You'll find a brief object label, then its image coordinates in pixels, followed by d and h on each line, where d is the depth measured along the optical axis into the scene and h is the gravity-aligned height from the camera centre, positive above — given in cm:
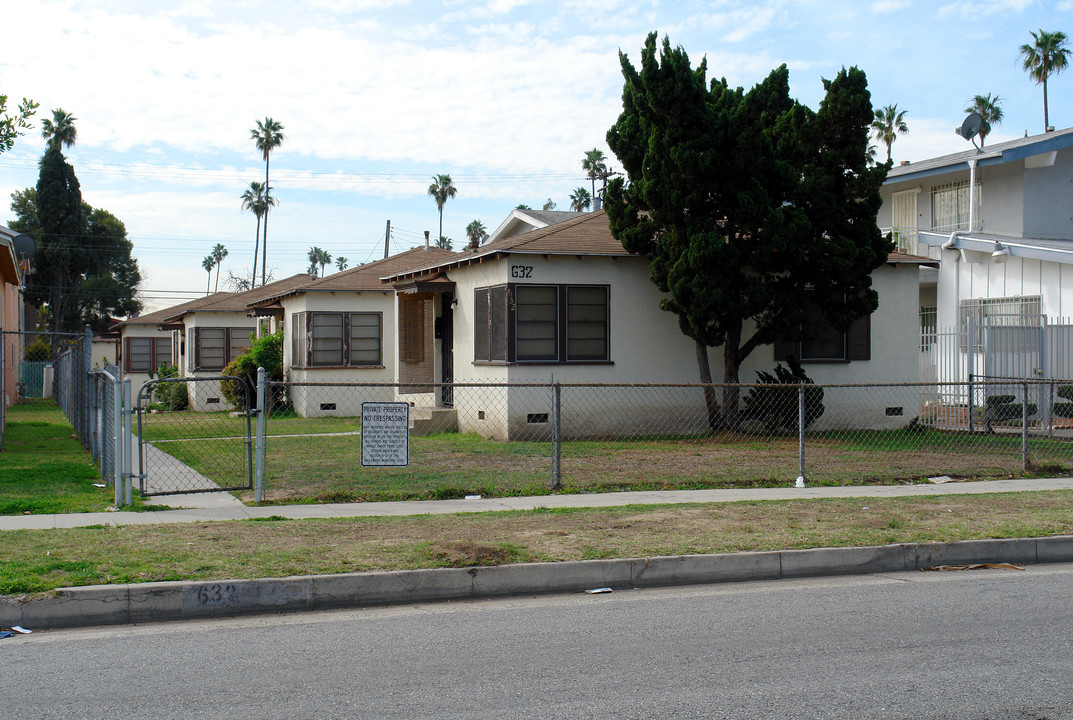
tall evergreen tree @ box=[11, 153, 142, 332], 5069 +646
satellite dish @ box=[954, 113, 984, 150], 2238 +560
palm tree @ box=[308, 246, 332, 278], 11019 +1263
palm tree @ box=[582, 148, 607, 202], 6694 +1422
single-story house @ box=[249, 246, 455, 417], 2550 +80
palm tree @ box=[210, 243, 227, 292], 10974 +1327
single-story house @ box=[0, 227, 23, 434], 2162 +214
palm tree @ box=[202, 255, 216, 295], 11083 +1211
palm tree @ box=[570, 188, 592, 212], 7506 +1320
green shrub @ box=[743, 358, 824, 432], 1781 -75
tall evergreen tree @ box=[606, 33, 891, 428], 1620 +293
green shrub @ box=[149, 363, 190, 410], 3256 -99
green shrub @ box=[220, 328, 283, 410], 2698 +11
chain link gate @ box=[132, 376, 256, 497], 1184 -143
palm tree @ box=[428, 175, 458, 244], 7644 +1416
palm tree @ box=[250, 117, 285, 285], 6838 +1662
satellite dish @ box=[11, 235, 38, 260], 2528 +331
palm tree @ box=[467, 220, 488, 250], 8410 +1228
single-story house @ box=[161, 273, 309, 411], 3191 +111
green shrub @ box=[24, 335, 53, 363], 4752 +75
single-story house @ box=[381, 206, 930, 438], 1767 +56
